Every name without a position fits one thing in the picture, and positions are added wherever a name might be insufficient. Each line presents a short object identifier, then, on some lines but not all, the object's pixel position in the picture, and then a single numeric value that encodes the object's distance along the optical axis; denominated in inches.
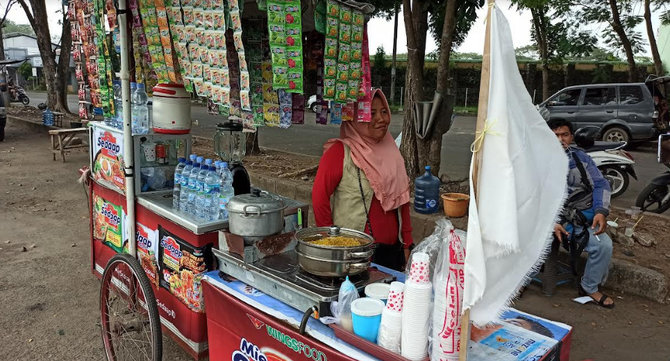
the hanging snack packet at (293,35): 91.3
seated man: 159.2
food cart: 83.5
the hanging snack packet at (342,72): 102.5
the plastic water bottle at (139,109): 136.5
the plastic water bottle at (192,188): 112.8
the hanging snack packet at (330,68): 100.4
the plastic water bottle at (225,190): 109.8
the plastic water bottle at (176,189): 118.6
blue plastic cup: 69.6
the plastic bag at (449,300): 61.6
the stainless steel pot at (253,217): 94.4
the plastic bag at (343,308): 73.1
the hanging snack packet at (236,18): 92.0
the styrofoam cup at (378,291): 77.1
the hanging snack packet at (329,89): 100.3
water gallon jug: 226.5
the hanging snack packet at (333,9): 95.5
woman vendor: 112.7
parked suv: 481.4
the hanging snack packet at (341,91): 103.2
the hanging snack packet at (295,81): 93.0
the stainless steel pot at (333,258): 79.8
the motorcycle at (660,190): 251.4
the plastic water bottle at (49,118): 551.2
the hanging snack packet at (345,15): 98.5
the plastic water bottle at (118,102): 133.6
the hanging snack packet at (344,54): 101.3
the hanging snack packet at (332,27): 97.0
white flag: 57.1
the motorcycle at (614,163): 291.0
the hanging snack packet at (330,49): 98.9
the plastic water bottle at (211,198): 110.1
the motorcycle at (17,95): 963.3
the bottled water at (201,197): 110.8
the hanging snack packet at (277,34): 89.5
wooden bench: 399.9
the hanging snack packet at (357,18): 101.3
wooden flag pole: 58.1
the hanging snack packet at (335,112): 110.5
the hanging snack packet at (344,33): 100.0
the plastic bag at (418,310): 63.4
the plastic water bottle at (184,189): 115.7
